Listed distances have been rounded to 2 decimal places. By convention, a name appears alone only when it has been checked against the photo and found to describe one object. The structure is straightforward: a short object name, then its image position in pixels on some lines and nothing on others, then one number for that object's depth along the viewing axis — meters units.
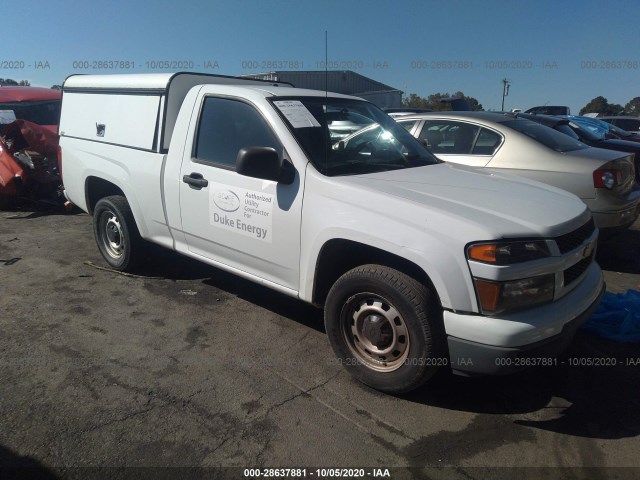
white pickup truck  2.57
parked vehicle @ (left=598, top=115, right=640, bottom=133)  19.22
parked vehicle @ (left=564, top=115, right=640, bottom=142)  13.15
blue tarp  3.82
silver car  5.04
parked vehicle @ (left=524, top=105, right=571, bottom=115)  20.94
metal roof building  28.79
